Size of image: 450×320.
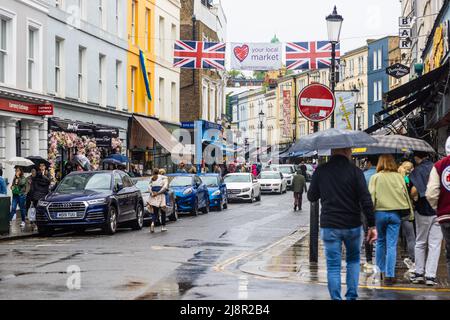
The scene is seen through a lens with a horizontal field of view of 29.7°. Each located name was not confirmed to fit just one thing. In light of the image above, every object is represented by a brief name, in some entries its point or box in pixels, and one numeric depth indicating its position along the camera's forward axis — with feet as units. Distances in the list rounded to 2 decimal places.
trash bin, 67.38
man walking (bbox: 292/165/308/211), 114.52
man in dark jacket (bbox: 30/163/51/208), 76.69
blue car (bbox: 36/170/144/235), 69.41
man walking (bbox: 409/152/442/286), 39.67
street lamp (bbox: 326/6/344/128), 56.24
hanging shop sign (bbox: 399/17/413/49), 146.30
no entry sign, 50.78
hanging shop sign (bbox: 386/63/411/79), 105.81
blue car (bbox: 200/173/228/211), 114.11
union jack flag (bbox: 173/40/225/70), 112.88
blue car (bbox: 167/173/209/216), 99.66
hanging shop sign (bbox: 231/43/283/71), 109.70
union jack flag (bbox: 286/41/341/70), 108.06
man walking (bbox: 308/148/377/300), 30.91
